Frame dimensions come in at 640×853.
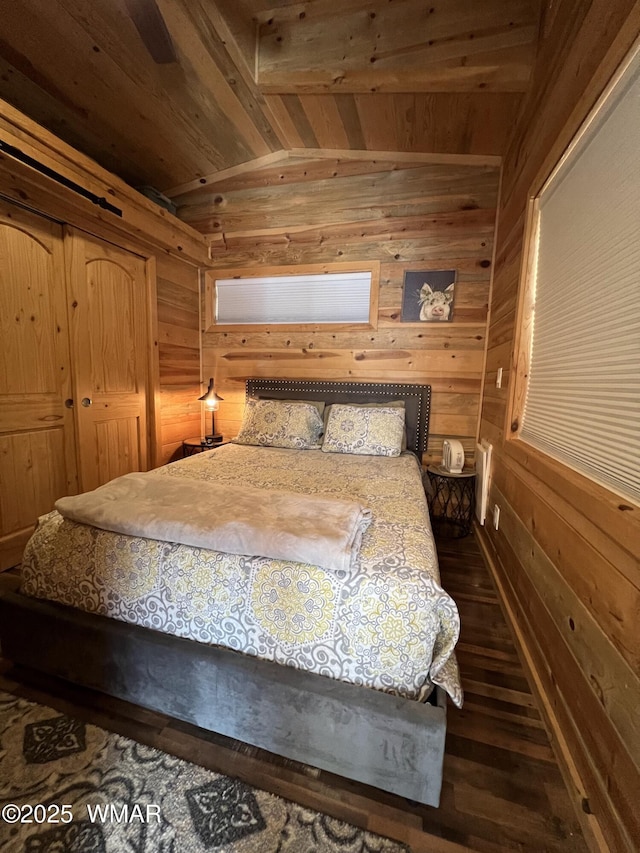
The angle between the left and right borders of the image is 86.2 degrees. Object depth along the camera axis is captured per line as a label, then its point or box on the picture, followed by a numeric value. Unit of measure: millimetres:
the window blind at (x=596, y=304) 967
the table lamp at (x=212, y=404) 3049
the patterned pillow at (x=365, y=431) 2473
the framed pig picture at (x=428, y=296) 2738
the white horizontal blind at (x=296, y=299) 2951
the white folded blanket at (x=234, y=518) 1018
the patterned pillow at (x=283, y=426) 2635
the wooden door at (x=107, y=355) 2291
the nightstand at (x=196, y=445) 3041
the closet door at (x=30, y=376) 1948
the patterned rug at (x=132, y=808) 858
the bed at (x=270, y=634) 924
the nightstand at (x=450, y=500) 2609
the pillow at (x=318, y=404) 2875
